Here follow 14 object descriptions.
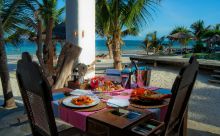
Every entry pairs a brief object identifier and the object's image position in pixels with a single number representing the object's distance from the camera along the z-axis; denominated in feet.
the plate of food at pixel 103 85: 6.40
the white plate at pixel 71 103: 4.88
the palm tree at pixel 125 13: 13.27
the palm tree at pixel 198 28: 103.79
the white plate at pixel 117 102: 4.96
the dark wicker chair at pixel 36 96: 3.70
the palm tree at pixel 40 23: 12.45
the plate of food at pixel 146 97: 5.15
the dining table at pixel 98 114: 4.22
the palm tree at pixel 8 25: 11.12
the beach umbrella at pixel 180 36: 62.40
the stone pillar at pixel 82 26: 9.86
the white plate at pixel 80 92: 6.01
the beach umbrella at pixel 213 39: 63.04
